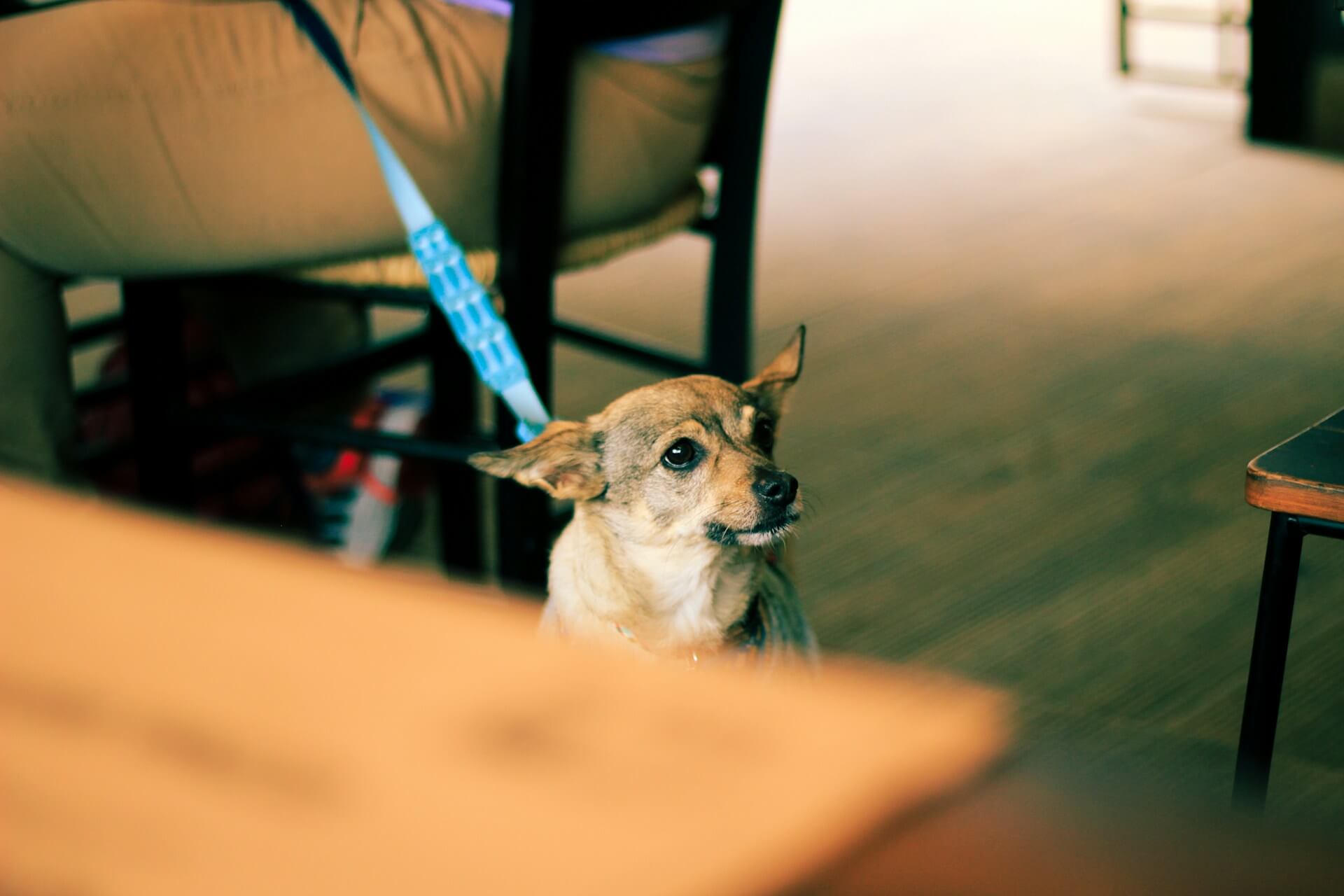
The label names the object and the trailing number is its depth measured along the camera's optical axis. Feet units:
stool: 5.48
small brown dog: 6.31
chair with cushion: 6.28
